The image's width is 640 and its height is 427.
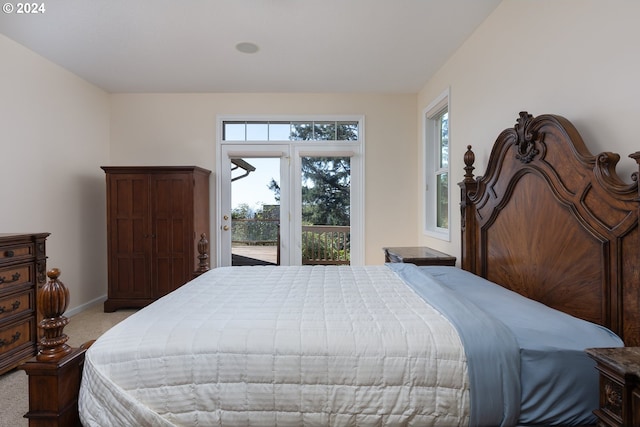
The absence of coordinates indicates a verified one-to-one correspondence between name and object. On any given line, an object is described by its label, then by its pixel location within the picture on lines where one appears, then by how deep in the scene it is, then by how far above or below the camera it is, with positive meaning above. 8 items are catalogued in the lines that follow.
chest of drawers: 2.37 -0.58
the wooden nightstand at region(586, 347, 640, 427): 0.86 -0.46
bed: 1.14 -0.49
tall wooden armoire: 3.80 -0.23
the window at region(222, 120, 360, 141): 4.33 +1.02
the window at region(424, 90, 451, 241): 3.62 +0.48
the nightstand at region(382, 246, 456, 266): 2.91 -0.41
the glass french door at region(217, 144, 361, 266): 4.36 +0.04
